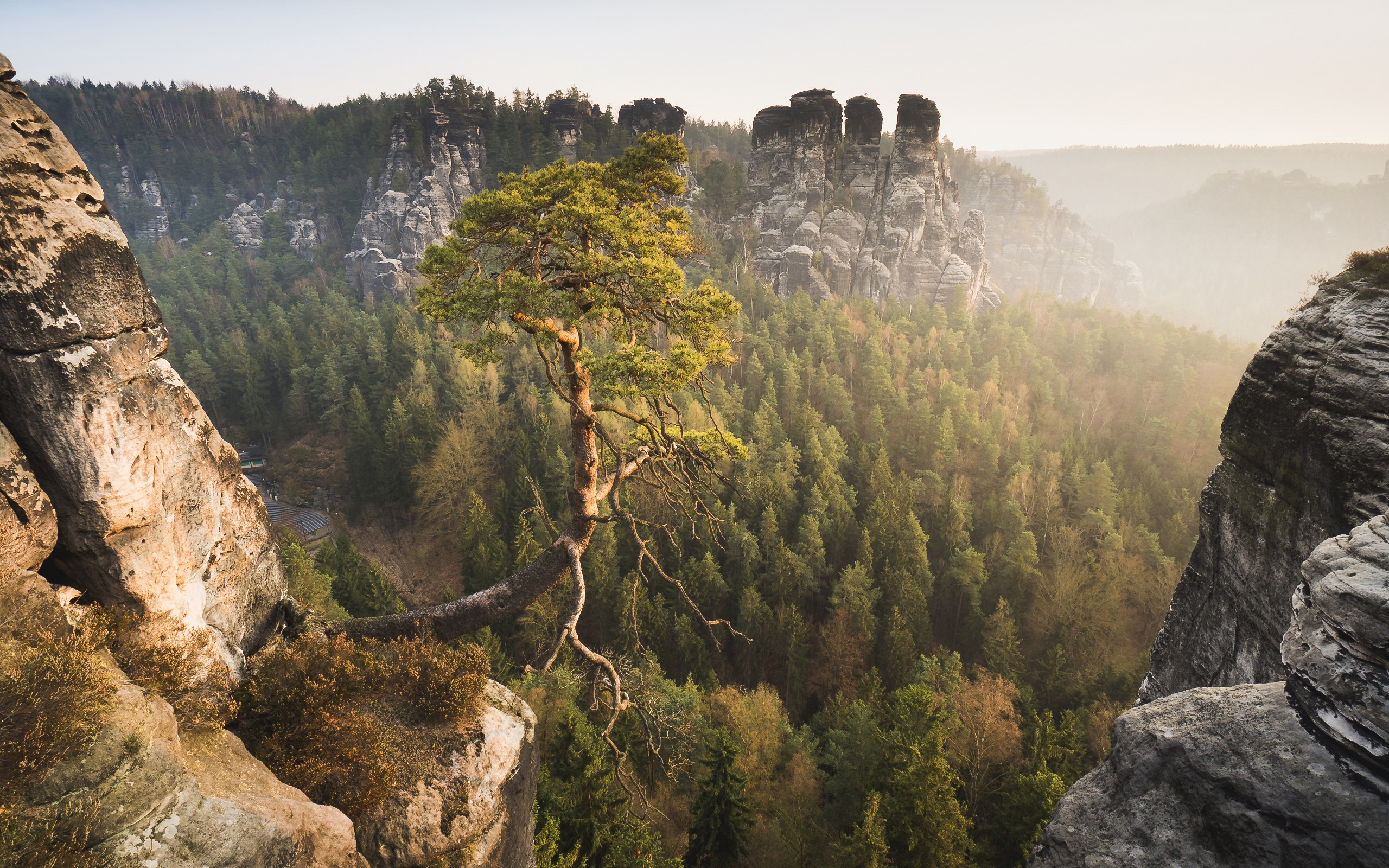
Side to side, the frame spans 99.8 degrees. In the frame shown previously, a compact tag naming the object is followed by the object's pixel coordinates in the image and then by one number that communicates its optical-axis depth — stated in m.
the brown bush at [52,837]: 3.89
